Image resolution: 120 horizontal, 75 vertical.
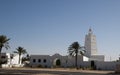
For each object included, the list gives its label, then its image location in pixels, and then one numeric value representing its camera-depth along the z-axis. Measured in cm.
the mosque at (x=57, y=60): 4123
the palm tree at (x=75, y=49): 3867
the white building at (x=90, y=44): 5215
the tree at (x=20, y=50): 4557
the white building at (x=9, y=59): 4208
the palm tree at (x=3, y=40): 3657
